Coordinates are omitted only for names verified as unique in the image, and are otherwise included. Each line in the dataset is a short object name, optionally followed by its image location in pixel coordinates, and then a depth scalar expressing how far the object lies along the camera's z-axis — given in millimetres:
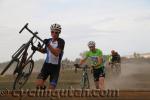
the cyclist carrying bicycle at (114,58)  34219
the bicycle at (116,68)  35053
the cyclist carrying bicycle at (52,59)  11734
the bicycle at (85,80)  16922
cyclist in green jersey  15879
